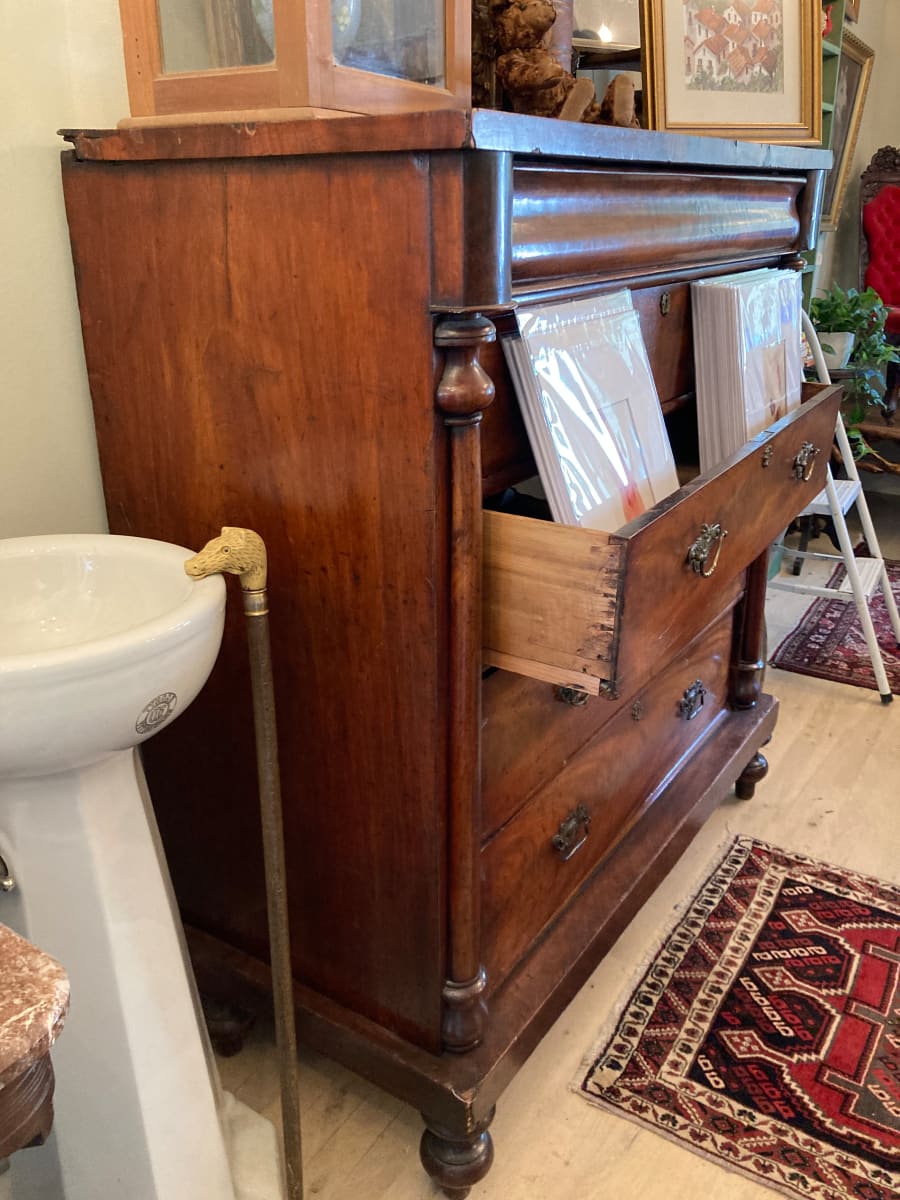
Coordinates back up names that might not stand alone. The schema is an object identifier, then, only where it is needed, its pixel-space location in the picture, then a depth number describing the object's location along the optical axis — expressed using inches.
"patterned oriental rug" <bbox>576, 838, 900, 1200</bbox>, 49.1
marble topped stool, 17.9
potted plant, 114.0
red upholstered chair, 146.6
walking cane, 34.2
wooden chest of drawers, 34.5
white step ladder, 90.2
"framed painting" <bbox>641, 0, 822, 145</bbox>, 63.8
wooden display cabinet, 35.2
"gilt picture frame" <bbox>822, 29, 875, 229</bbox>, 139.4
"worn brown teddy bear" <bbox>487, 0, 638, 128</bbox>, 51.2
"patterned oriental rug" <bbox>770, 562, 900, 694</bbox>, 97.9
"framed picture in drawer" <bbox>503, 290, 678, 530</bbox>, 39.0
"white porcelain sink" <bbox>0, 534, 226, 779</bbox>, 28.6
